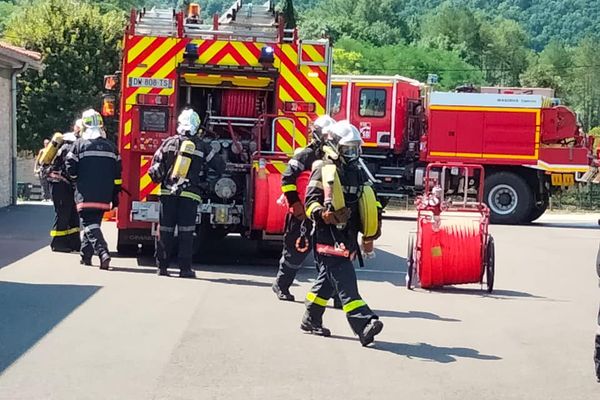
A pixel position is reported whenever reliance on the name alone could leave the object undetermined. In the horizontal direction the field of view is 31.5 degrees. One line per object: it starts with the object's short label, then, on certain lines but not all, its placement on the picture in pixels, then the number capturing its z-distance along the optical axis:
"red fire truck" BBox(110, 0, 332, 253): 12.78
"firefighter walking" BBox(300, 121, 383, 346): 8.31
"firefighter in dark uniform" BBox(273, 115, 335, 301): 9.16
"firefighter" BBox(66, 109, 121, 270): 12.59
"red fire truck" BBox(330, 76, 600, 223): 23.00
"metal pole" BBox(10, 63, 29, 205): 23.16
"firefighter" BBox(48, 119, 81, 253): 13.80
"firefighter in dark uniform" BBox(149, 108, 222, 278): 11.76
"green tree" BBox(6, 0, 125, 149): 38.75
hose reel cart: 11.58
